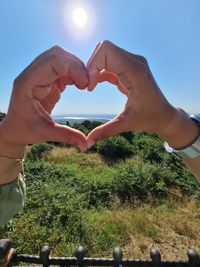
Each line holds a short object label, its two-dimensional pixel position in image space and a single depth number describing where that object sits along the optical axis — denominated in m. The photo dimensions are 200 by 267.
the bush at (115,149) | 6.23
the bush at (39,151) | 6.06
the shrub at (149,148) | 5.05
